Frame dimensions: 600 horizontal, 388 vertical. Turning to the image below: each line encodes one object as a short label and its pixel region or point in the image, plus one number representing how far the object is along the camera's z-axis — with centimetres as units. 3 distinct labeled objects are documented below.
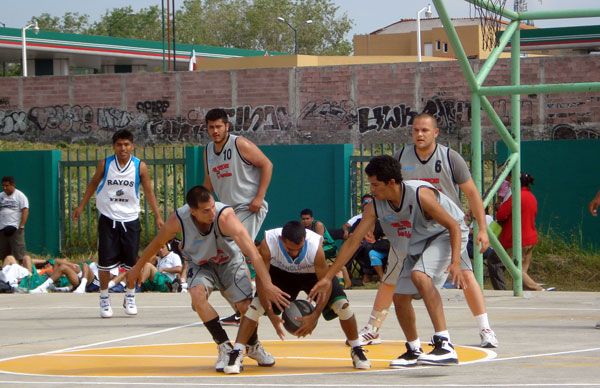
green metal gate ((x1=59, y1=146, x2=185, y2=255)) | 2198
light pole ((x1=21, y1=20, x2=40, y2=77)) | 5116
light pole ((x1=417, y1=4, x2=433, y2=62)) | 5159
